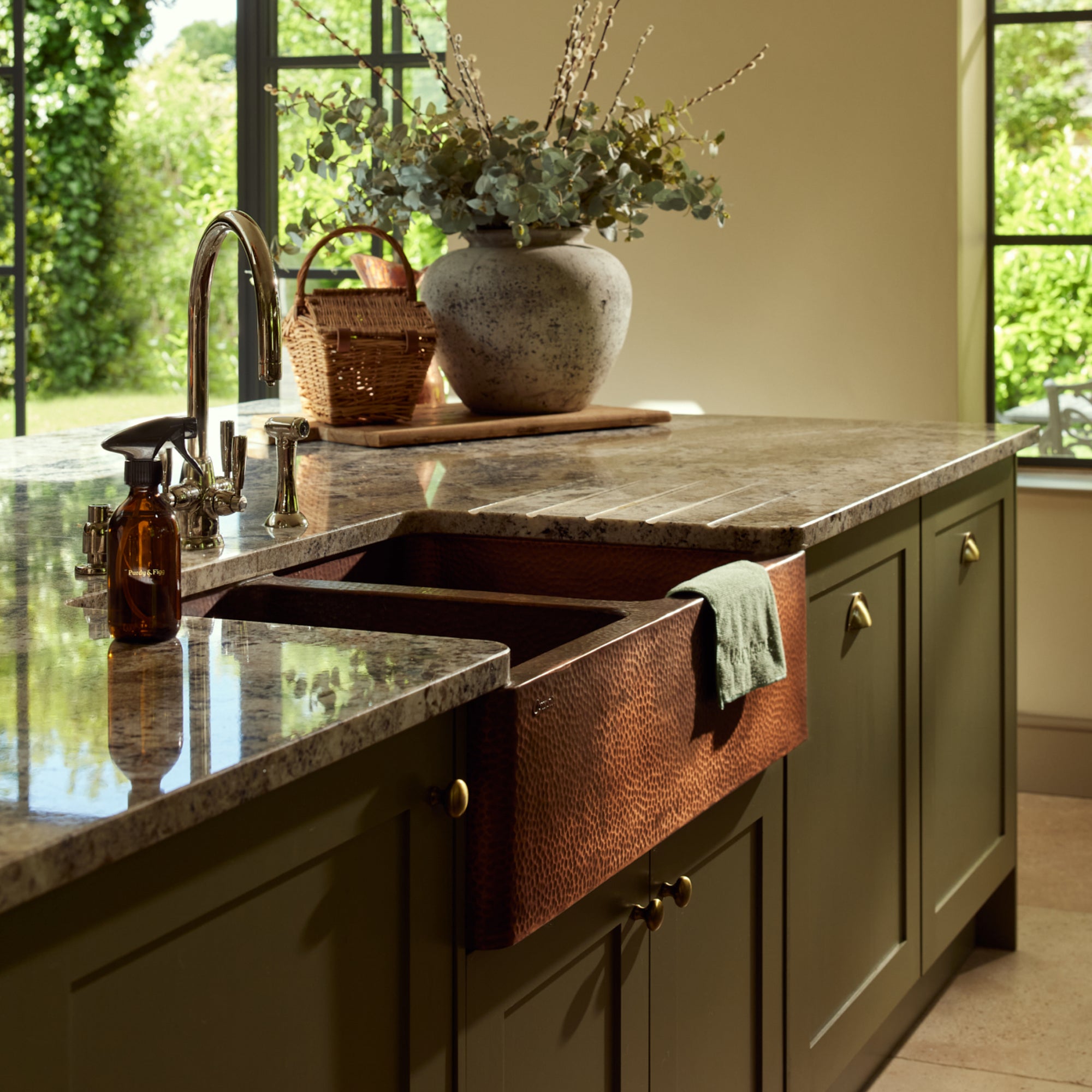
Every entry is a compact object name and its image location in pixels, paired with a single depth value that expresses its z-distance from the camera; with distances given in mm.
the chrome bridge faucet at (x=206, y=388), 1541
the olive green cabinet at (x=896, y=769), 1896
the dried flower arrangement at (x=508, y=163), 2508
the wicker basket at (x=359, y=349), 2473
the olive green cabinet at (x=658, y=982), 1278
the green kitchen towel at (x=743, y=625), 1489
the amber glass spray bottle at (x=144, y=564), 1161
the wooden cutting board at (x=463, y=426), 2443
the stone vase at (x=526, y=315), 2584
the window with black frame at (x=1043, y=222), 3768
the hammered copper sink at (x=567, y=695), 1184
